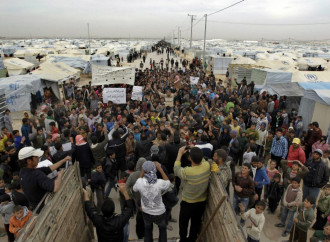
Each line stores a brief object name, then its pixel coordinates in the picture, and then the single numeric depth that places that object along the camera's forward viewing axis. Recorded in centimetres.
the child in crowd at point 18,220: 362
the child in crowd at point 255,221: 371
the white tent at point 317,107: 814
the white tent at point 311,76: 1377
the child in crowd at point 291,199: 432
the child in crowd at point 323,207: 416
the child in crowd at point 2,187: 454
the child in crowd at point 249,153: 532
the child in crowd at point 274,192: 487
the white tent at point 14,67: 1981
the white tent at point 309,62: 2589
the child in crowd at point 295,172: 463
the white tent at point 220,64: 2667
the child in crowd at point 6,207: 396
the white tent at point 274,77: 1388
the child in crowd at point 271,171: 497
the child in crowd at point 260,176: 458
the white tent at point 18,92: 1170
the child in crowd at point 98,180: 465
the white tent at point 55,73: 1426
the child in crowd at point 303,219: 381
